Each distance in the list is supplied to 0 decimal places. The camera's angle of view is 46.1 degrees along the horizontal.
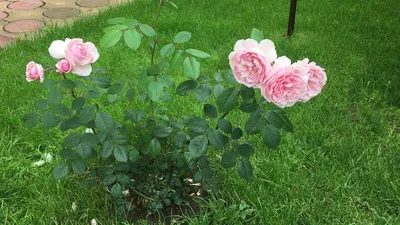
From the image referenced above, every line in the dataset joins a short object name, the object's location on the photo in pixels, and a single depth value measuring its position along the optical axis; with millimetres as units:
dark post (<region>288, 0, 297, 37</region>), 3221
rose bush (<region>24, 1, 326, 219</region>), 1283
